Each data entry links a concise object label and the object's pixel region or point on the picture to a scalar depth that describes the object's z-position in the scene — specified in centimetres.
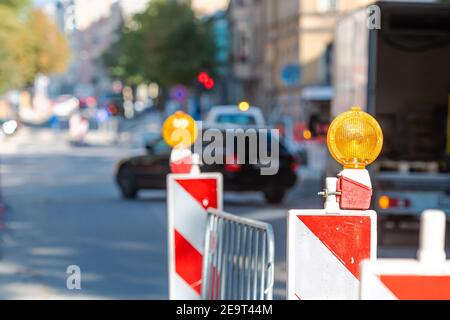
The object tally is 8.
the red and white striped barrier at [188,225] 1229
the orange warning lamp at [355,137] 734
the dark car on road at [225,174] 3856
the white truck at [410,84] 2831
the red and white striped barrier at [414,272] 570
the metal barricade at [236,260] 1075
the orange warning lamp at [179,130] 1253
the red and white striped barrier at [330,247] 758
